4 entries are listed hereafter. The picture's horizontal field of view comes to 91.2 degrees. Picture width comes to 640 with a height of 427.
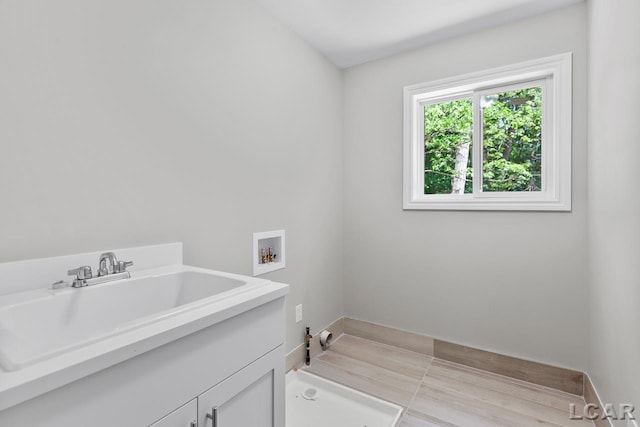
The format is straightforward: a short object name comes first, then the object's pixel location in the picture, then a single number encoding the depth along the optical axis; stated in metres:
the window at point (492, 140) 1.87
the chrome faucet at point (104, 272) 0.97
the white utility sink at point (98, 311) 0.54
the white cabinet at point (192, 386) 0.56
